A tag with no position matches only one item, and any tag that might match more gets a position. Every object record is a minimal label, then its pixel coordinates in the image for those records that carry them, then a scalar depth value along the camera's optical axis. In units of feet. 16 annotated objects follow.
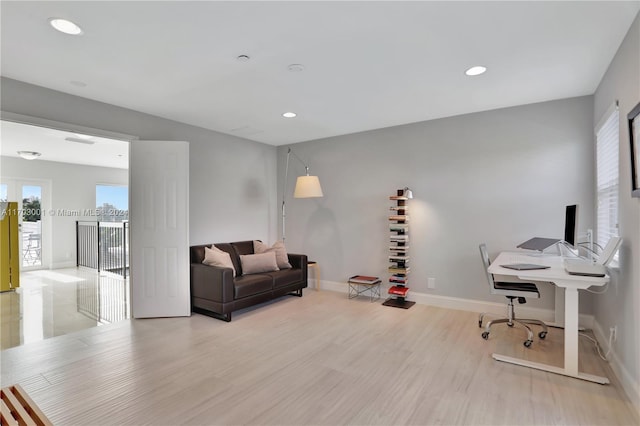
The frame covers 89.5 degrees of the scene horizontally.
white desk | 7.92
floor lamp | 15.67
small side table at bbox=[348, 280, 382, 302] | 15.55
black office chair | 10.28
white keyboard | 7.76
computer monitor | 9.80
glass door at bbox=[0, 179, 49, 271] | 22.57
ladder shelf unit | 14.71
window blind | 8.85
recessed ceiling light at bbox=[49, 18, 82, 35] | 7.08
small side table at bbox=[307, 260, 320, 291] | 17.83
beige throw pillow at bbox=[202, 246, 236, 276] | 13.82
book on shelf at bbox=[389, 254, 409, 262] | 14.72
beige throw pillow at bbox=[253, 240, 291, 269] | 16.25
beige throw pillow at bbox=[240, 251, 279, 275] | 15.05
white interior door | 12.94
